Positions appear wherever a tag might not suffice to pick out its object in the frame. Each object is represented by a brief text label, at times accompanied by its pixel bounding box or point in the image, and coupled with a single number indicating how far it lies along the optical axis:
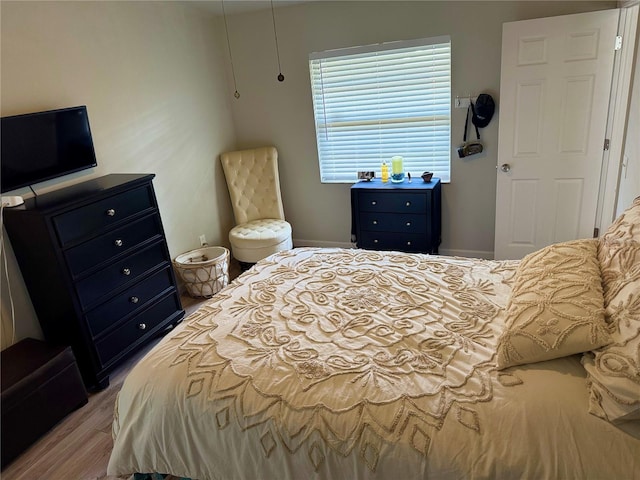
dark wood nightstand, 3.71
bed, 1.28
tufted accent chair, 4.25
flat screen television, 2.40
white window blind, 3.75
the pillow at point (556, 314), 1.42
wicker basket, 3.62
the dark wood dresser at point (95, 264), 2.41
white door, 3.10
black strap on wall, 3.64
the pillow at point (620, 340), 1.23
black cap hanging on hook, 3.54
